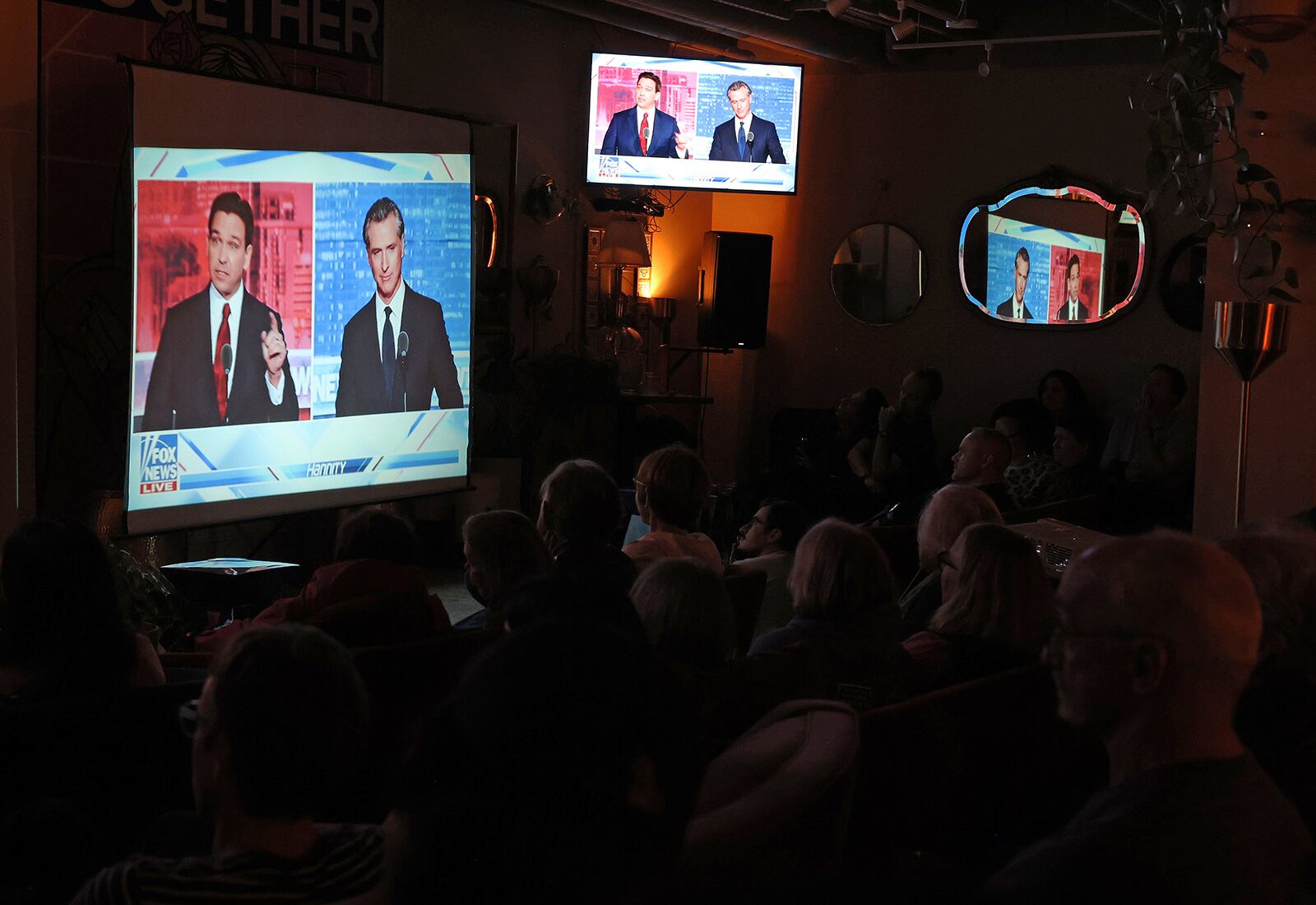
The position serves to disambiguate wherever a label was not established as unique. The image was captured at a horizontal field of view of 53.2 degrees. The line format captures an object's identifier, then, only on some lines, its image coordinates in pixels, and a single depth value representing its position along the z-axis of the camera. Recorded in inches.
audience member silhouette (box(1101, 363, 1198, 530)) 263.9
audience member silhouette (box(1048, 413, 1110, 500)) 270.8
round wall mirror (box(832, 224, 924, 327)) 350.9
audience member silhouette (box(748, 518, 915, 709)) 104.9
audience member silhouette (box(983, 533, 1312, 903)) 54.1
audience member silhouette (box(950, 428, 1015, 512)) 196.5
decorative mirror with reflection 326.0
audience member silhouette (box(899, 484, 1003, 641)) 141.8
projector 148.1
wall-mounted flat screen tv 318.0
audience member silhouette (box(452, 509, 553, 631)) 128.1
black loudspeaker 343.9
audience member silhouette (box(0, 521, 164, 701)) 95.1
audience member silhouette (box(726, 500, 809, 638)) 154.2
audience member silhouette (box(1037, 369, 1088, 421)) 318.7
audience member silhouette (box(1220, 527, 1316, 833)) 80.8
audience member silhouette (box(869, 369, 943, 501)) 291.1
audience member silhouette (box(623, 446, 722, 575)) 156.9
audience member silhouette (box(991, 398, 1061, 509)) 218.1
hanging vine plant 166.6
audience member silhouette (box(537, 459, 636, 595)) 141.3
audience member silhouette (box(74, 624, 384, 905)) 55.2
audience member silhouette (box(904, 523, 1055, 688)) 109.3
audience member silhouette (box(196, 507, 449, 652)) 123.7
